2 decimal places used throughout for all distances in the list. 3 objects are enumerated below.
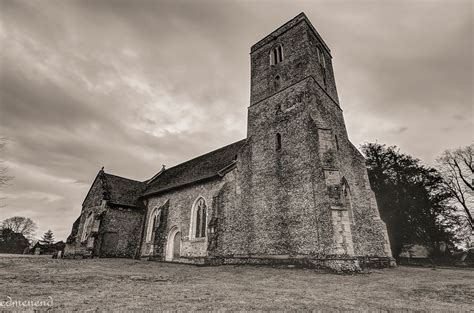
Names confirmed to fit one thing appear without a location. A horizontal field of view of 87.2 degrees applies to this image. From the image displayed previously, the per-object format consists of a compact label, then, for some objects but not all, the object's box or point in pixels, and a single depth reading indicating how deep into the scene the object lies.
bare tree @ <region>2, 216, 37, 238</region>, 58.09
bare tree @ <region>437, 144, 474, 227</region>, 28.02
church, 15.83
